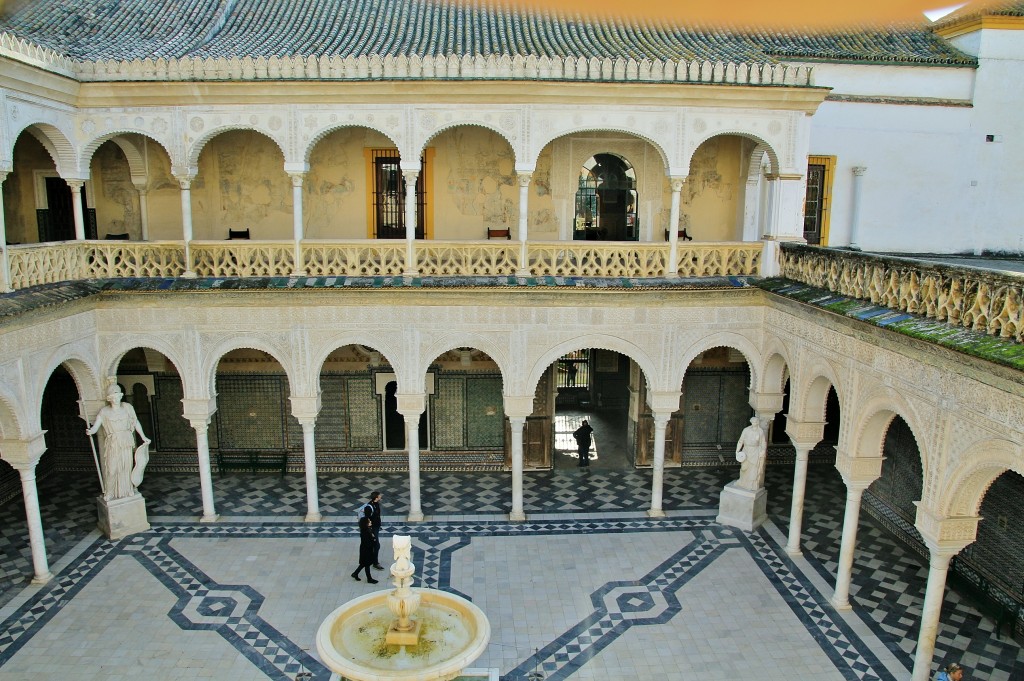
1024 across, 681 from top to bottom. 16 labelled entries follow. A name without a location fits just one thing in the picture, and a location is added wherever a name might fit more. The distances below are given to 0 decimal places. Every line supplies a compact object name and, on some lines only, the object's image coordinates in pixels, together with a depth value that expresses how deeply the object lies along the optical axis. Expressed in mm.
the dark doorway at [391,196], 12961
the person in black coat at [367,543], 9816
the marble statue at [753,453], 11391
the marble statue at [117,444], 11094
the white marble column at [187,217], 11289
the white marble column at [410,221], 11195
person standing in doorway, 14000
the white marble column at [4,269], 9406
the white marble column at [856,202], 13766
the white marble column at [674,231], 11242
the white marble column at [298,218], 11265
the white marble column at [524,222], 11227
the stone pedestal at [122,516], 11203
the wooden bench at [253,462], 13703
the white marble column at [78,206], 11094
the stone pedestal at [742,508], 11523
